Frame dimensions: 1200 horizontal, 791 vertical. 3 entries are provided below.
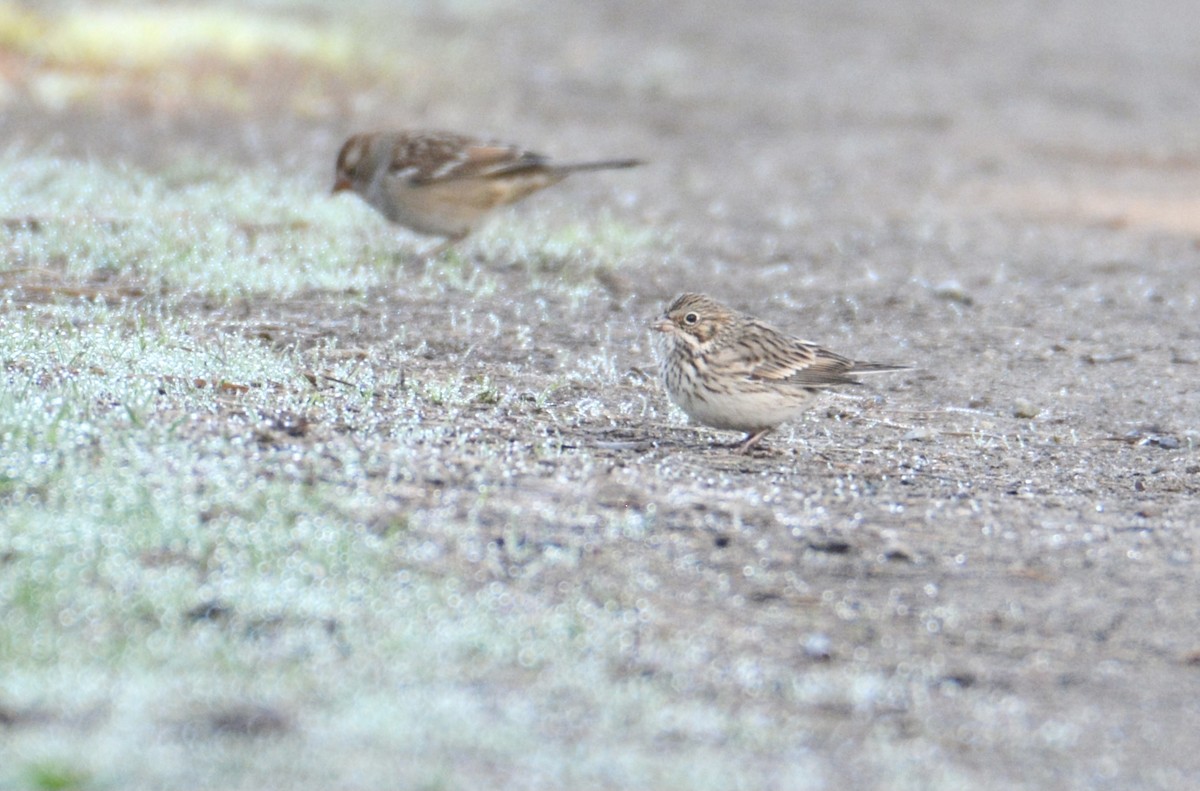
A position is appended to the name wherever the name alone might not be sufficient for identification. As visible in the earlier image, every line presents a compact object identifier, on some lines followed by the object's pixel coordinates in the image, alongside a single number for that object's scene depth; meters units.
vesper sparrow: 12.12
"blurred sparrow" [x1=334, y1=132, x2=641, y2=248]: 18.28
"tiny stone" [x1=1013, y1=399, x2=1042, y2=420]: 14.28
